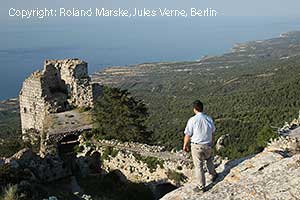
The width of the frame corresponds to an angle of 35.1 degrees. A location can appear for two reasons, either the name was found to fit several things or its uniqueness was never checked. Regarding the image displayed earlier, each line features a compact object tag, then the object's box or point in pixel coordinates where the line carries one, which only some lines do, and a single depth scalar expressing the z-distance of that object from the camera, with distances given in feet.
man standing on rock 28.14
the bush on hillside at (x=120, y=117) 62.80
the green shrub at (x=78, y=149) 59.71
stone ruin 76.48
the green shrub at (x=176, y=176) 48.31
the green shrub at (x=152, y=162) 50.75
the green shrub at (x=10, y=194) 32.42
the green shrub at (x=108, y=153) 55.72
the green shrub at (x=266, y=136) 56.70
